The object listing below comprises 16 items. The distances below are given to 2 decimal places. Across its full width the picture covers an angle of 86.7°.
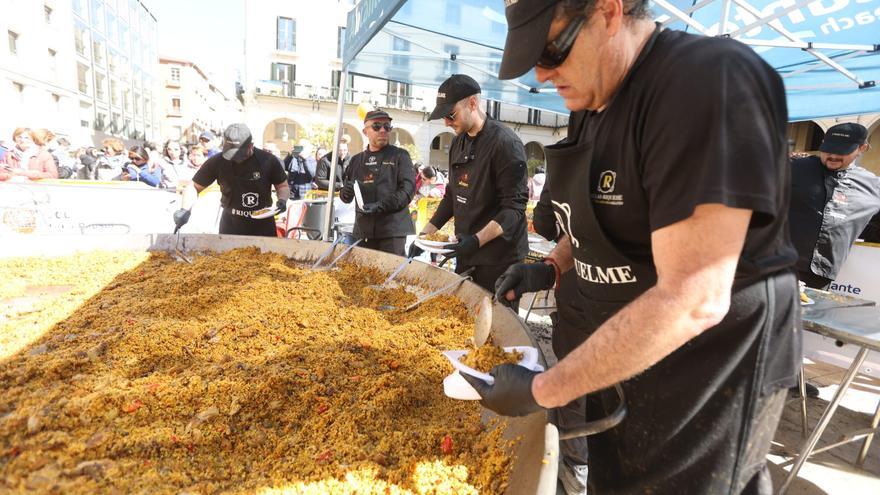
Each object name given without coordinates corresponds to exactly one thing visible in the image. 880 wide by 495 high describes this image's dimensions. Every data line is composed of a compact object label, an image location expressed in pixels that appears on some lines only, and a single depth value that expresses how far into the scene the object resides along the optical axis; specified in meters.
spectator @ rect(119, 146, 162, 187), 8.70
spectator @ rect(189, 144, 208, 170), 9.11
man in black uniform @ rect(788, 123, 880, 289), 3.29
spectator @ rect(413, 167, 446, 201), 10.08
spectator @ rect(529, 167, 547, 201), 10.14
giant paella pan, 1.07
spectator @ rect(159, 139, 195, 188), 9.02
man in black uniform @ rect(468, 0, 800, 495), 0.72
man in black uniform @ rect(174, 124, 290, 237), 3.80
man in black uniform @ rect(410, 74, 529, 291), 2.58
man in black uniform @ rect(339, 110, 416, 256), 3.90
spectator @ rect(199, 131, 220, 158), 10.02
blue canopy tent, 3.95
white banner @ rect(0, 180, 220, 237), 5.05
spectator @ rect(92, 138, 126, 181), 9.39
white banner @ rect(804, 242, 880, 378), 3.93
